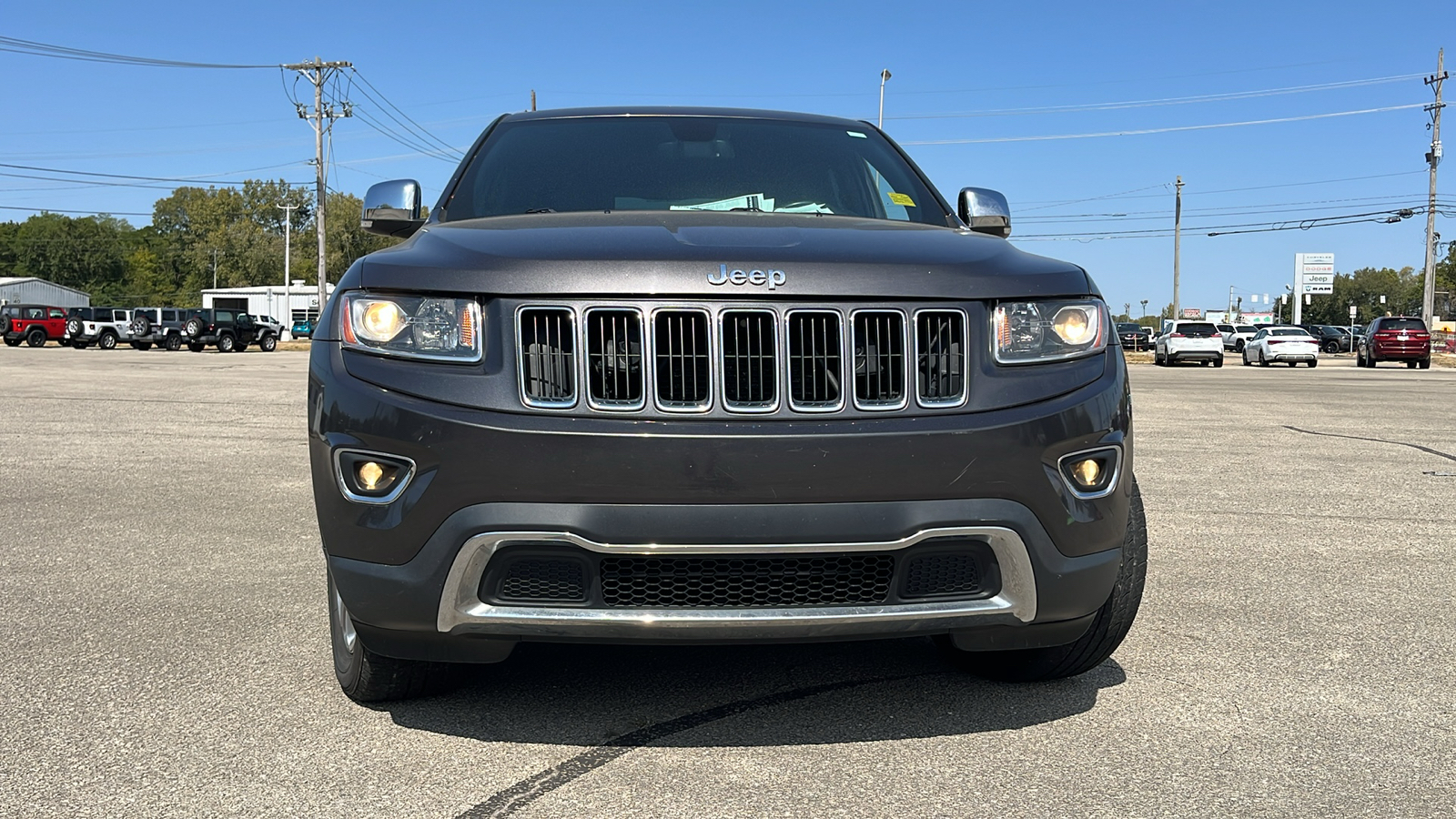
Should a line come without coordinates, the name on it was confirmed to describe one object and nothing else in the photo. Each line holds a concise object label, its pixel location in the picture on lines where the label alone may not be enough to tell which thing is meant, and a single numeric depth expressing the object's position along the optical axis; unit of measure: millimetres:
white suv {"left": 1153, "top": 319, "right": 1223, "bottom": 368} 39594
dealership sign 115188
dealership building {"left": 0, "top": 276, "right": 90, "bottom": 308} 114312
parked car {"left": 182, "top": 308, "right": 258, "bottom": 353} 44656
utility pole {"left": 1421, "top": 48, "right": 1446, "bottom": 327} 49188
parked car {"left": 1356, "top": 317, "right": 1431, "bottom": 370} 37844
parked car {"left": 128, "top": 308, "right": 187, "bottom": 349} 46656
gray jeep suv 2564
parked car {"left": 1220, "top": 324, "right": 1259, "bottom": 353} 67500
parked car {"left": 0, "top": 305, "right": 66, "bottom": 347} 47344
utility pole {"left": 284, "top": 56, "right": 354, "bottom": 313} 53188
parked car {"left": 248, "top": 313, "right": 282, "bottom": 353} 47688
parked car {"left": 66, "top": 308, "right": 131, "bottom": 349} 46750
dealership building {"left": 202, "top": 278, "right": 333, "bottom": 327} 97750
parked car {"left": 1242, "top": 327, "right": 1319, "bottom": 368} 39250
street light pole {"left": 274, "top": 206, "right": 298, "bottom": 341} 84838
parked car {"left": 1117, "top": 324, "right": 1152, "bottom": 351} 67225
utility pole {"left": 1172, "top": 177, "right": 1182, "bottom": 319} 72688
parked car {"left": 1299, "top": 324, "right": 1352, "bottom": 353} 66606
